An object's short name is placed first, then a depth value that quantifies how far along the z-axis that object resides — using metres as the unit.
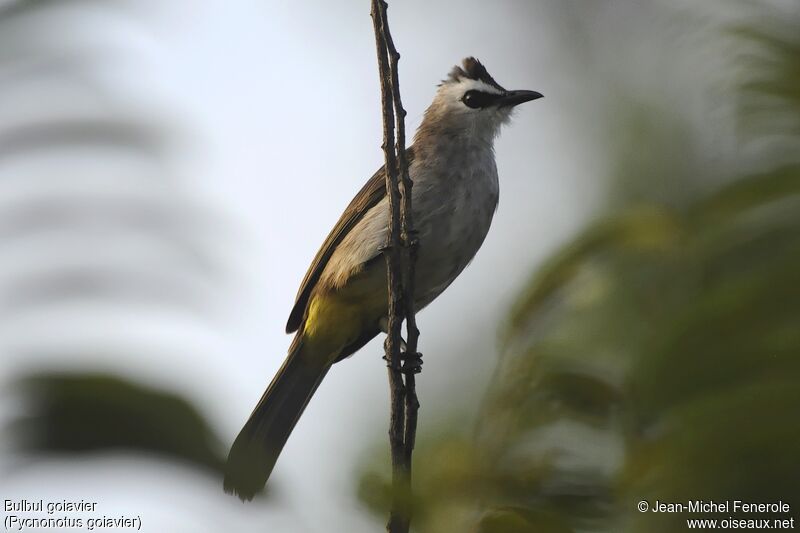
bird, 8.28
